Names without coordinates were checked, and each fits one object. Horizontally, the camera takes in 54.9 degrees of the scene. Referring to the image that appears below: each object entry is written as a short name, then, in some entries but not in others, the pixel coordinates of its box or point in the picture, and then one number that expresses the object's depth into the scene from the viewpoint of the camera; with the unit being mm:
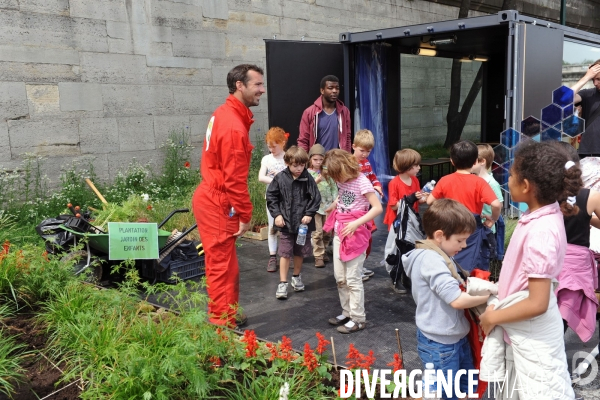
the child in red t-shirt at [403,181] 5527
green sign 5406
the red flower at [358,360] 3169
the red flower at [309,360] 3174
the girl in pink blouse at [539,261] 2502
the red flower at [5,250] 4621
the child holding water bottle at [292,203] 5621
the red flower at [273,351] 3336
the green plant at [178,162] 9828
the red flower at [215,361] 3189
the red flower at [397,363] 3096
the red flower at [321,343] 3217
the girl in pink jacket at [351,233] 4871
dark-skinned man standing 7648
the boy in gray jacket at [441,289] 2957
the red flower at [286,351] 3283
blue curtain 10570
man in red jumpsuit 4324
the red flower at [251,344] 3324
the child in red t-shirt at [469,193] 4566
